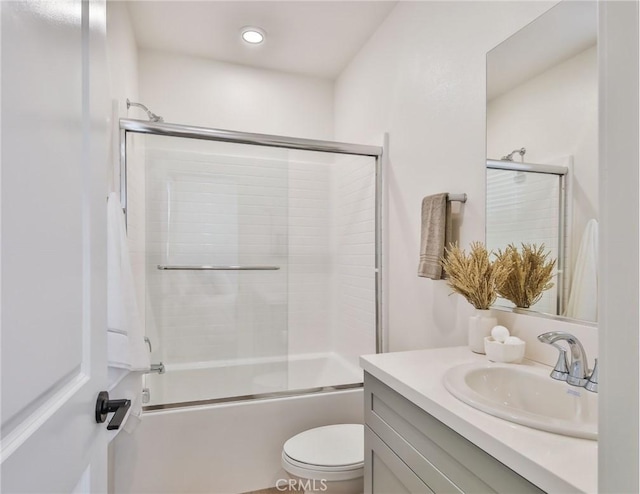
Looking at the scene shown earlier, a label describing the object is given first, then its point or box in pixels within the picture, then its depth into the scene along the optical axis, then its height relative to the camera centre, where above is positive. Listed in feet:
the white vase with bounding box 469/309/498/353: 4.30 -1.00
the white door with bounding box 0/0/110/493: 1.35 -0.01
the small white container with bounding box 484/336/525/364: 3.84 -1.17
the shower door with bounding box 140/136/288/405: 7.01 -0.42
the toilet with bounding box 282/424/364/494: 4.79 -3.06
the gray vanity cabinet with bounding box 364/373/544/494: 2.44 -1.78
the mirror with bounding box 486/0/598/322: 3.43 +1.10
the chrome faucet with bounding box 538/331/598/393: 3.05 -1.07
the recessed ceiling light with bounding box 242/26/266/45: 7.70 +4.77
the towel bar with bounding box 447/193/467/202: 5.12 +0.72
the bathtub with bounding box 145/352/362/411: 6.31 -2.74
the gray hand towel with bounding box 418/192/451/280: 5.27 +0.18
